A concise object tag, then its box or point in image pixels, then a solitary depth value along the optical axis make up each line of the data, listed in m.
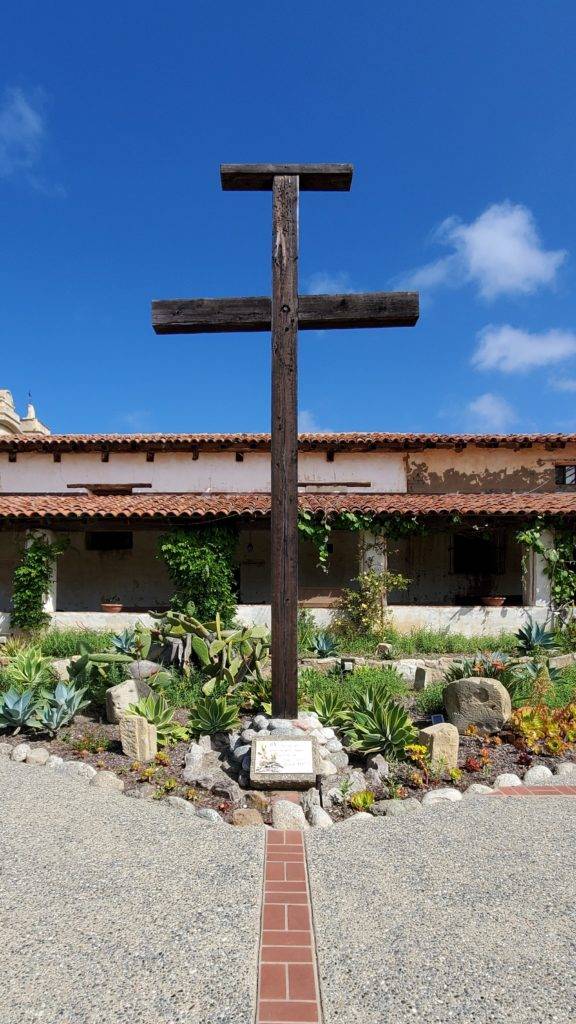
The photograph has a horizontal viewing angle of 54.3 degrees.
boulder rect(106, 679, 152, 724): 6.20
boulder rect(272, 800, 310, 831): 4.21
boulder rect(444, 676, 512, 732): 6.09
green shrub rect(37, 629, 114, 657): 10.34
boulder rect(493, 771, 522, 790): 5.03
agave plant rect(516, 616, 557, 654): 9.59
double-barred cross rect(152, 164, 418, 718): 5.50
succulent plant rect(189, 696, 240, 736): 5.78
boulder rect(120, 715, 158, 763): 5.29
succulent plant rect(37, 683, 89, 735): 6.01
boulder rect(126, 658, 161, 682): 6.91
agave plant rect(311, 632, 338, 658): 9.84
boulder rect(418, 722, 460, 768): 5.17
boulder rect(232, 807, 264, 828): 4.24
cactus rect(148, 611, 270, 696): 6.84
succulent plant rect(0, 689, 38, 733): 6.04
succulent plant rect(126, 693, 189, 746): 5.67
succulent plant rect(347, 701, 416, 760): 5.32
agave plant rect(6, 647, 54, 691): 7.28
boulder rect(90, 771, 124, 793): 4.84
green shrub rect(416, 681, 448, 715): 6.86
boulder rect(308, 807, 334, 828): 4.26
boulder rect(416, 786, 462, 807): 4.67
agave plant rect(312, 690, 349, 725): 6.07
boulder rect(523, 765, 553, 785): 5.14
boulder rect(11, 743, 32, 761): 5.57
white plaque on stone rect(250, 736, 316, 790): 4.64
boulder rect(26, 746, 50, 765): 5.45
